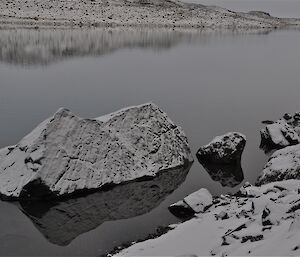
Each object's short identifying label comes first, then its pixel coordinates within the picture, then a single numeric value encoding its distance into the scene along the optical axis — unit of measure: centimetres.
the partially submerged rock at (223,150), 1691
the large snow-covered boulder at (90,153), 1341
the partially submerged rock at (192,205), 1270
